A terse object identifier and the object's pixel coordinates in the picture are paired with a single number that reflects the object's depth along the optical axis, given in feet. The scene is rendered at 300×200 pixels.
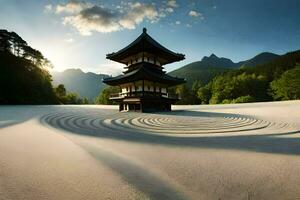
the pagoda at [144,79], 69.87
